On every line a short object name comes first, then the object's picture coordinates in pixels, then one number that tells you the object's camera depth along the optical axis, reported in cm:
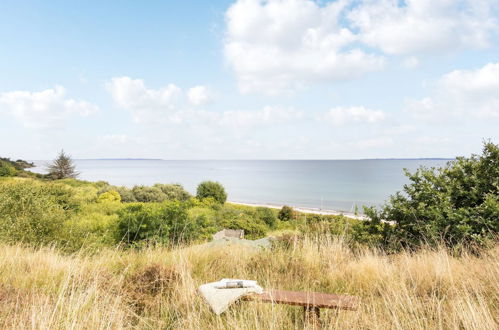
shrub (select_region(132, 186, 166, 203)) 2809
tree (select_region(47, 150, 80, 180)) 4003
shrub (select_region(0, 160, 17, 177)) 3214
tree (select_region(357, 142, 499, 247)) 629
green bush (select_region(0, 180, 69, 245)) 781
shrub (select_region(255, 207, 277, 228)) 2298
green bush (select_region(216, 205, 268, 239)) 1703
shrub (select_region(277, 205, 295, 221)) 2712
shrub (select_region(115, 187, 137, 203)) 2691
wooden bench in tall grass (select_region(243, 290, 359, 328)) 300
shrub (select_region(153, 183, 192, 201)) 3011
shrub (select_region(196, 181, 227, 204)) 3020
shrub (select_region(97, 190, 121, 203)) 2352
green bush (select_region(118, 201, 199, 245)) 919
